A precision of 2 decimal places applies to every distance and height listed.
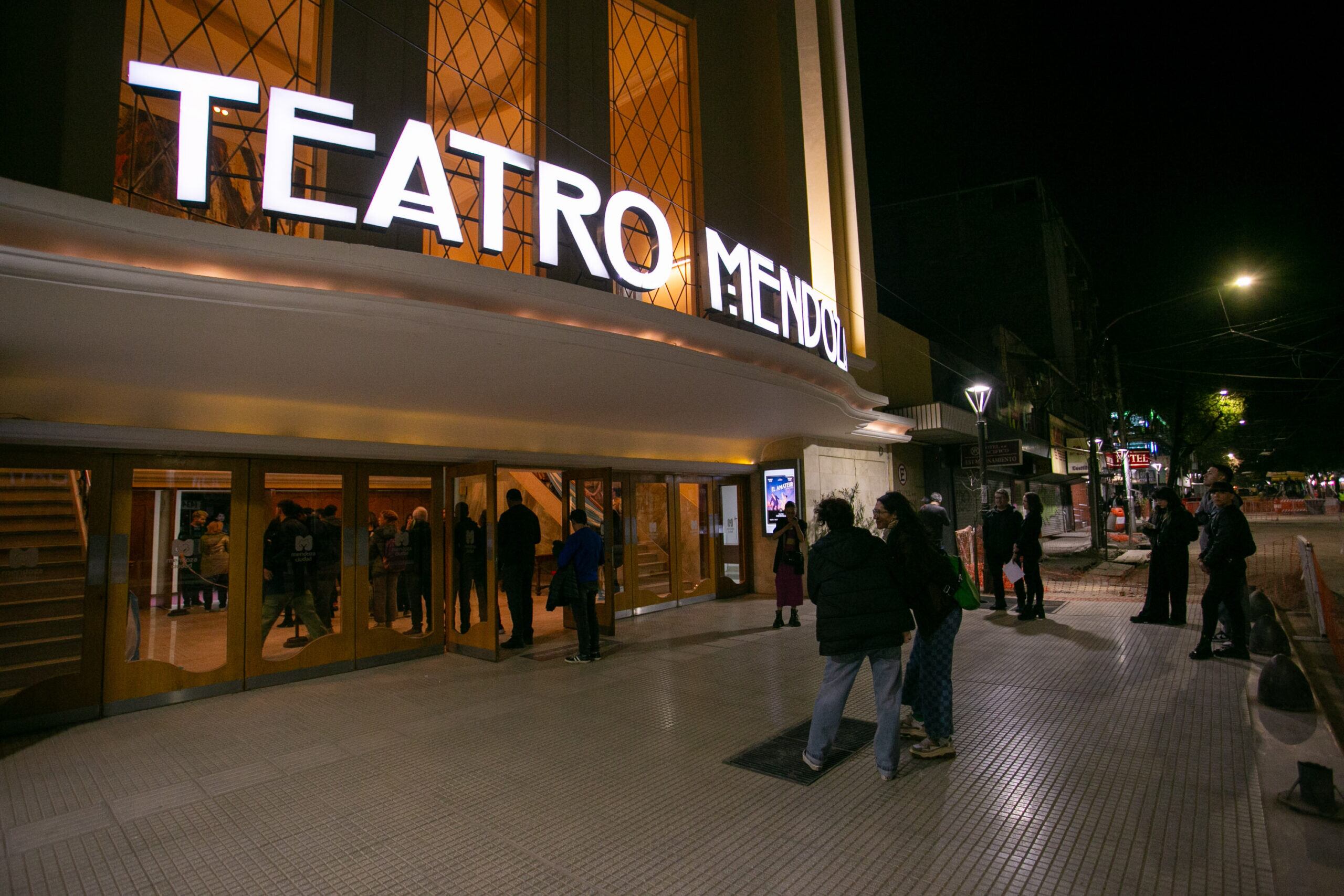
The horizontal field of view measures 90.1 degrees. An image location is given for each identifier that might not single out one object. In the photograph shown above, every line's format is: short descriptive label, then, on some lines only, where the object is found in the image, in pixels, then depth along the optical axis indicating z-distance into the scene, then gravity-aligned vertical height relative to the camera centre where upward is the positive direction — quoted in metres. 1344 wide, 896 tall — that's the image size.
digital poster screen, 11.79 +0.30
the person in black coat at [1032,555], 9.02 -0.76
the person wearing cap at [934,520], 7.55 -0.19
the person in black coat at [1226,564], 6.19 -0.66
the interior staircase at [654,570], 10.68 -0.93
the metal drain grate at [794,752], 4.22 -1.65
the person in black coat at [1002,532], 9.23 -0.43
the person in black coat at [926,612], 4.15 -0.70
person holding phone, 8.91 -0.74
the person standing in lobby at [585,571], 7.46 -0.63
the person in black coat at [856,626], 3.96 -0.71
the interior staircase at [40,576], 5.35 -0.35
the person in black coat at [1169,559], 7.75 -0.78
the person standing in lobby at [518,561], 8.34 -0.54
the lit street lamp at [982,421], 11.45 +1.45
